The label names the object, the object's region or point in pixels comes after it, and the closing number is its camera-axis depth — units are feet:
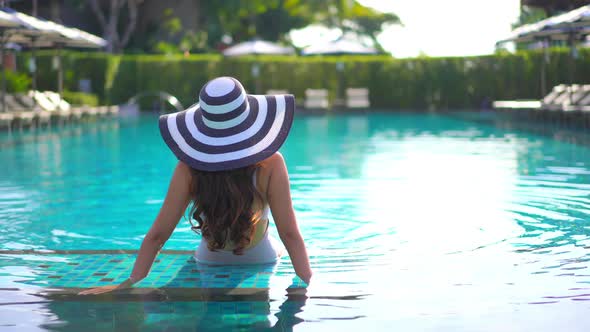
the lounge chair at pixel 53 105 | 78.69
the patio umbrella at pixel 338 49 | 114.62
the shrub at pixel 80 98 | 93.87
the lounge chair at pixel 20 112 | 69.51
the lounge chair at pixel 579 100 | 65.57
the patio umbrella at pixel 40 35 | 62.69
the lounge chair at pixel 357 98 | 108.27
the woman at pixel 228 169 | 15.42
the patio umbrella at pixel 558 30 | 60.90
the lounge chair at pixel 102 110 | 89.45
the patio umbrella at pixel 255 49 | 116.88
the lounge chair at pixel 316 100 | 106.83
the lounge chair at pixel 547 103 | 74.84
